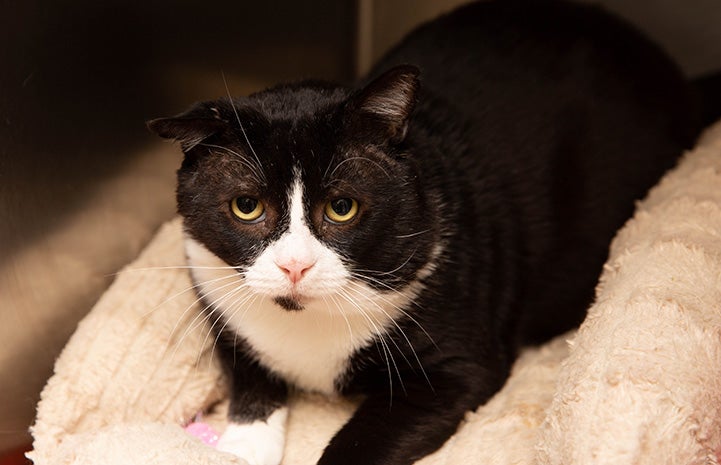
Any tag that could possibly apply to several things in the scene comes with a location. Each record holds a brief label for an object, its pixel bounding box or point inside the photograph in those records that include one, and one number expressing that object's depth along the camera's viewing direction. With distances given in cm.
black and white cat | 46
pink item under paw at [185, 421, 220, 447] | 54
